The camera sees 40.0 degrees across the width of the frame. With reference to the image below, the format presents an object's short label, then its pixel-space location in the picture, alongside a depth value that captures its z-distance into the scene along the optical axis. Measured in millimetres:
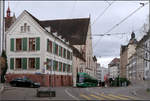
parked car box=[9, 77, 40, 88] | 29339
